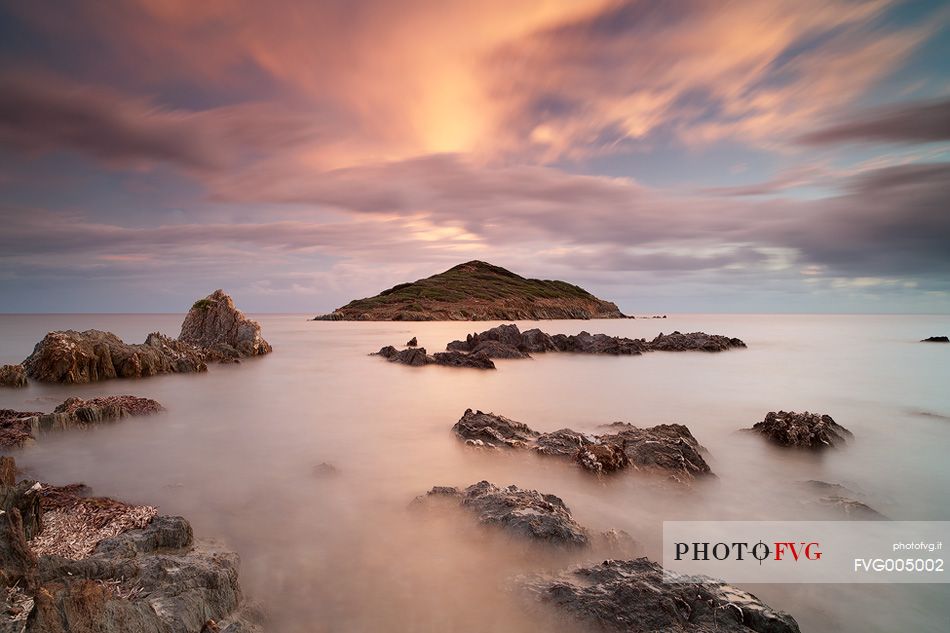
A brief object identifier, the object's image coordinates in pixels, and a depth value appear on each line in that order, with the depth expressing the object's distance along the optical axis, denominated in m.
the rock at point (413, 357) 26.39
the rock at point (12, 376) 16.77
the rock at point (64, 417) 9.77
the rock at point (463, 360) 24.25
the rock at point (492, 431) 10.36
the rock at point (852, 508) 7.12
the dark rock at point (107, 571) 3.09
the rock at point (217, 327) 27.89
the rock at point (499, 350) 29.41
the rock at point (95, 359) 17.84
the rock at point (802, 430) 10.69
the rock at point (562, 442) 9.54
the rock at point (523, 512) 5.84
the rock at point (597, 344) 33.06
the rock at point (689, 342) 36.81
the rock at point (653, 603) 4.07
